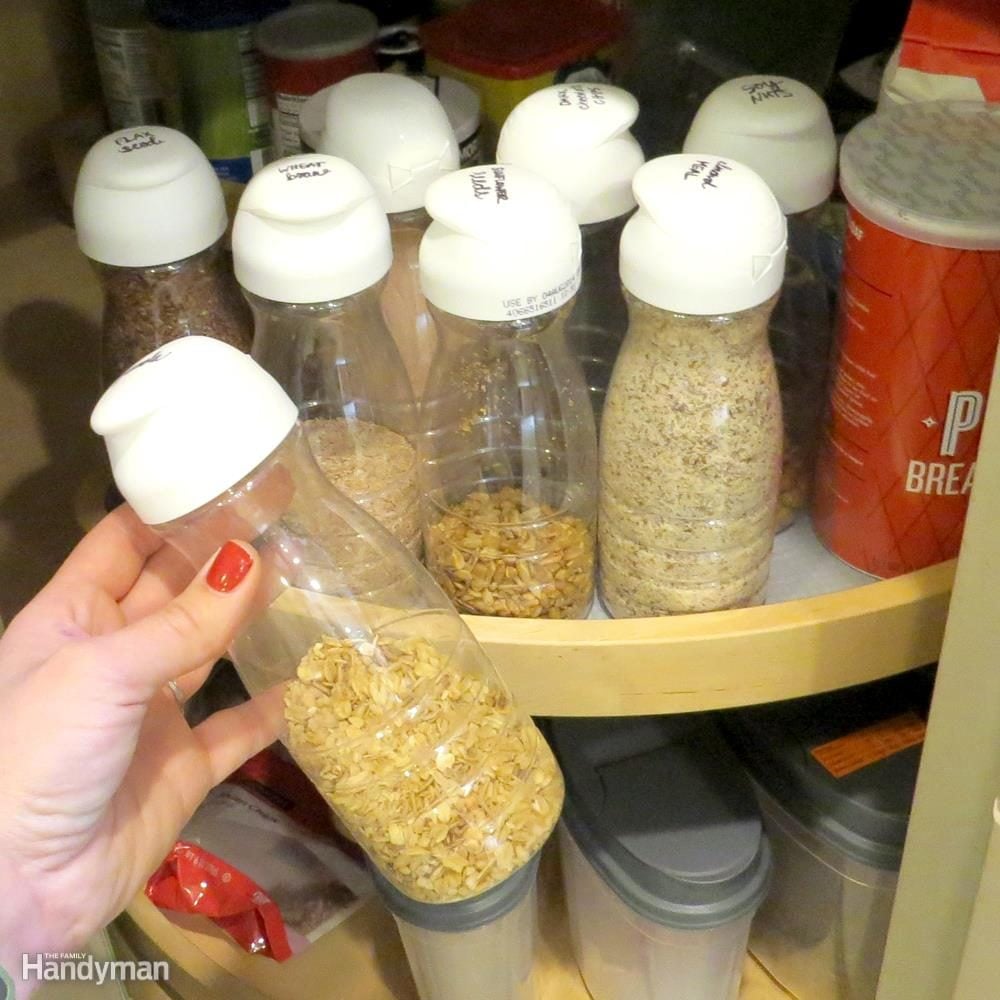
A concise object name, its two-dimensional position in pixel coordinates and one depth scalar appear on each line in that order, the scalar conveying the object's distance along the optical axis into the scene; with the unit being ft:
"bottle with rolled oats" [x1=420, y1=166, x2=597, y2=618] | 1.94
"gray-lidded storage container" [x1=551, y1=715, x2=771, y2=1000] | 2.37
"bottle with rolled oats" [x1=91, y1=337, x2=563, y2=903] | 1.79
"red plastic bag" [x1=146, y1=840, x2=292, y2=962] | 2.62
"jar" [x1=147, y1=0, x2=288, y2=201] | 2.52
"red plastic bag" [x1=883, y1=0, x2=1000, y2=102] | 1.84
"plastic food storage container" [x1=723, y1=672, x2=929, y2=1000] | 2.38
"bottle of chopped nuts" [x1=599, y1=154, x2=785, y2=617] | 1.60
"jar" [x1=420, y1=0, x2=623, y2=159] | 2.38
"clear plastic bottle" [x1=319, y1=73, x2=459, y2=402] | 1.87
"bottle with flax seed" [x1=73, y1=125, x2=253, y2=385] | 1.84
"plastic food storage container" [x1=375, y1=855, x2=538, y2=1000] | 2.22
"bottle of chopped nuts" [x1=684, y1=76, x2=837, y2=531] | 1.86
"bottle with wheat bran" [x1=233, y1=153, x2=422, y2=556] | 1.68
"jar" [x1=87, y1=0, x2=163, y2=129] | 2.65
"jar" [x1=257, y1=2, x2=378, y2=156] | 2.39
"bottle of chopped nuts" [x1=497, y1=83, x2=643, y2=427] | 1.82
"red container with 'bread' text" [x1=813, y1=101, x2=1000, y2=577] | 1.67
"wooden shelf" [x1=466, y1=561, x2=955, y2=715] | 1.82
